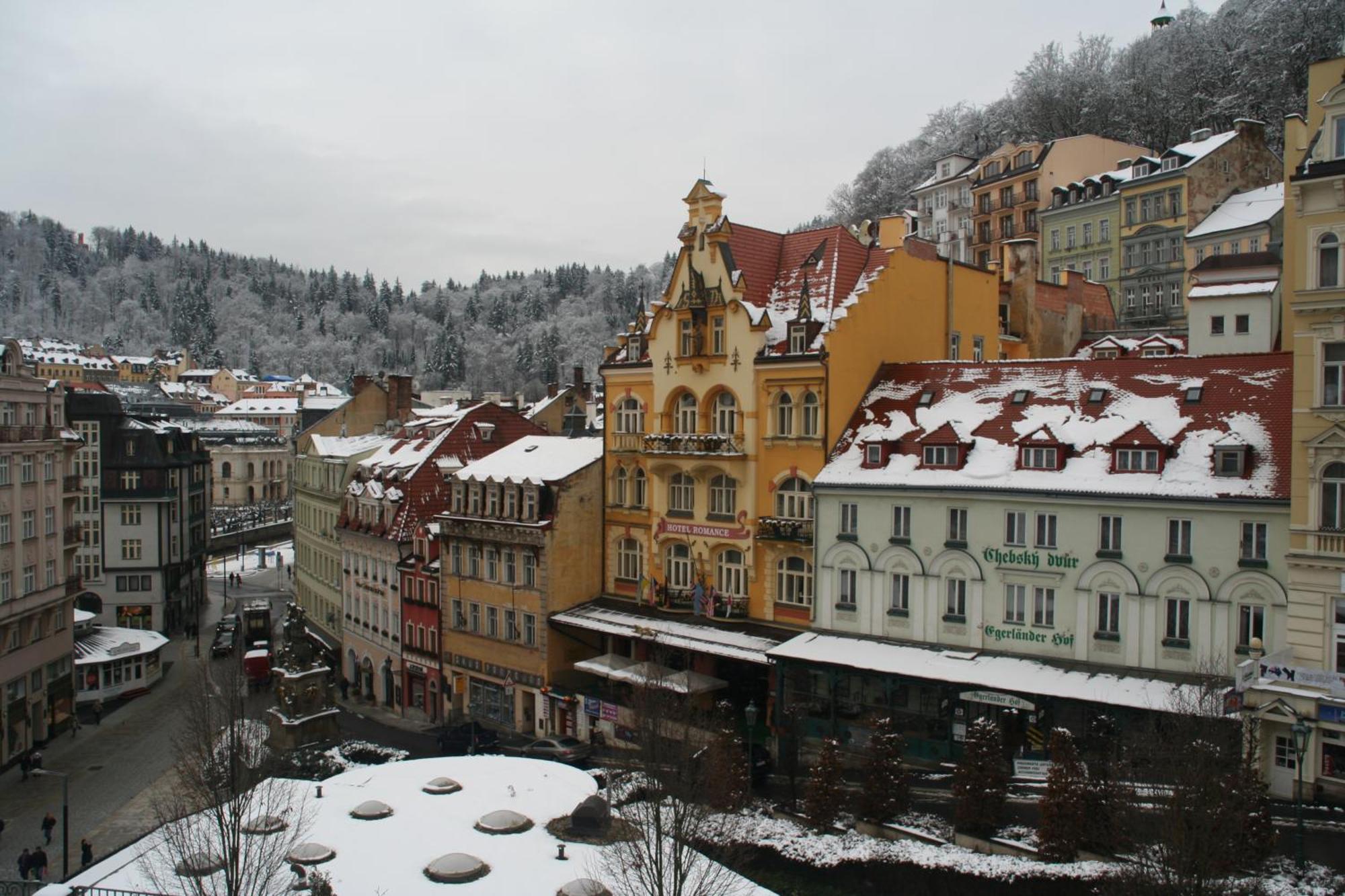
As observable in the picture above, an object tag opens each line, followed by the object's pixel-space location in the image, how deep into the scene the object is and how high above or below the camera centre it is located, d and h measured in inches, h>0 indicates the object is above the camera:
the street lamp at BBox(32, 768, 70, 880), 1312.7 -528.8
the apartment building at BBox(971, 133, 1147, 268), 3393.2 +820.5
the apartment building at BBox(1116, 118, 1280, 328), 2842.0 +619.3
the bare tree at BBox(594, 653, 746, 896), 986.7 -396.6
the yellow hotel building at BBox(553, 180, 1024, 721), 1673.2 +56.9
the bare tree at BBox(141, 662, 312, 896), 986.7 -409.5
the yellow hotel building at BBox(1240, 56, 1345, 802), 1153.4 -85.1
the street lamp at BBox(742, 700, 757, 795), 1343.5 -371.5
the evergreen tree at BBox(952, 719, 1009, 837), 1198.9 -409.0
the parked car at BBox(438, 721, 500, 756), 1753.2 -534.5
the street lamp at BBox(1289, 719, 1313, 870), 1052.5 -325.2
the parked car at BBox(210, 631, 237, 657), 2714.1 -579.6
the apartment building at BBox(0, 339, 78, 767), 1886.1 -265.4
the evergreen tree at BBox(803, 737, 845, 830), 1286.9 -453.9
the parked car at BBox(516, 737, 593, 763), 1656.0 -520.7
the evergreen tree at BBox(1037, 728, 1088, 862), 1117.7 -409.0
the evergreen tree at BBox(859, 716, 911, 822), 1263.5 -428.9
